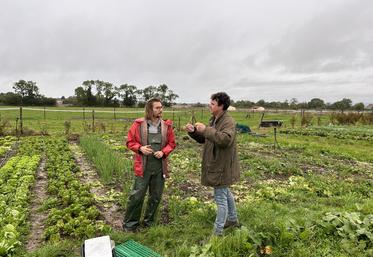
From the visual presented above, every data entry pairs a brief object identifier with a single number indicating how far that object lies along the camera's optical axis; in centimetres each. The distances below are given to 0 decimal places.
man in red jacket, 435
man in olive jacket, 376
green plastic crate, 342
